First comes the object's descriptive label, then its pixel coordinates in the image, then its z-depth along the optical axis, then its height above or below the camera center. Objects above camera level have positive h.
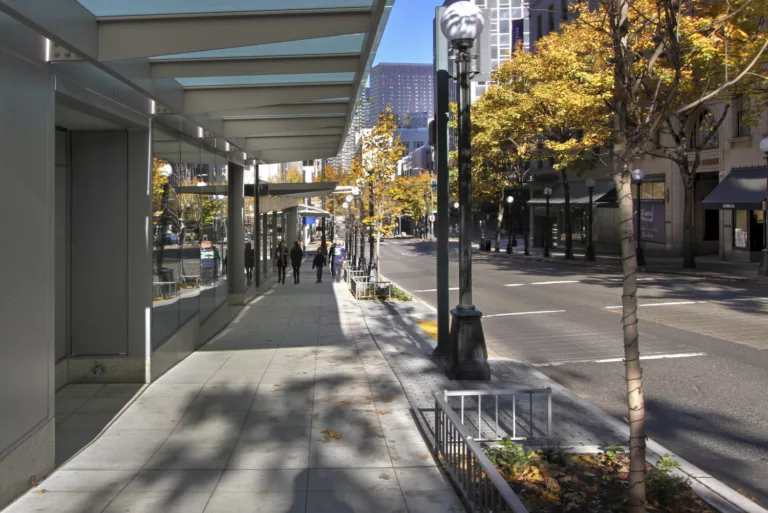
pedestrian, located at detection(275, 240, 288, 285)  27.22 -0.99
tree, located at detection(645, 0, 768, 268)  18.20 +5.12
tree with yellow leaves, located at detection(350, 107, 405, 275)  22.98 +2.46
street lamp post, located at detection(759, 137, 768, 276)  23.14 +0.17
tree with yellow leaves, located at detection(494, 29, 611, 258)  24.34 +5.89
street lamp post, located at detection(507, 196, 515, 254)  44.34 -0.21
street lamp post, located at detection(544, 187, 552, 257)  38.86 +0.04
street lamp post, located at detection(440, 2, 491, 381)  8.61 +0.36
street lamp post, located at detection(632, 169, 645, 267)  27.44 +0.52
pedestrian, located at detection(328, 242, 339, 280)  28.13 -0.99
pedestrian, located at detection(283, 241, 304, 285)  26.81 -0.86
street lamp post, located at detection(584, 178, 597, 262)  34.90 -0.18
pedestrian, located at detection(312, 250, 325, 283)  27.91 -1.06
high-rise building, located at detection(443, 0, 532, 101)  91.60 +29.47
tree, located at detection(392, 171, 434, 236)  69.16 +4.16
